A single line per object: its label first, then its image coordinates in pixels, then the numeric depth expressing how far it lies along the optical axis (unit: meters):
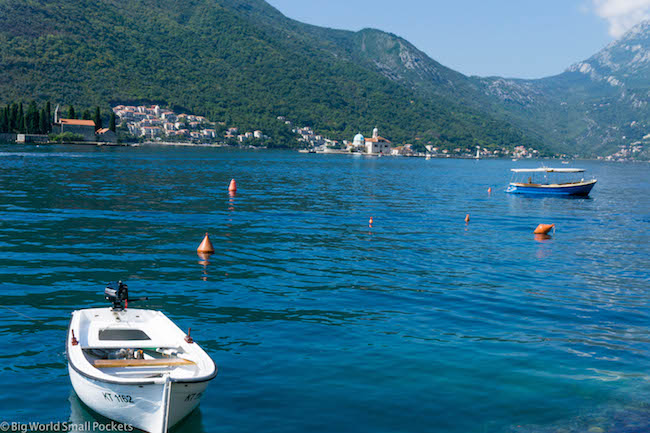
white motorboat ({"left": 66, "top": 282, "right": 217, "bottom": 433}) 10.15
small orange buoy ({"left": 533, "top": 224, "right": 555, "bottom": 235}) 39.12
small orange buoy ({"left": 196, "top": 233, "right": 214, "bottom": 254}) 27.27
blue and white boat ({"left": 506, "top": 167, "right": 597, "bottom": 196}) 73.81
